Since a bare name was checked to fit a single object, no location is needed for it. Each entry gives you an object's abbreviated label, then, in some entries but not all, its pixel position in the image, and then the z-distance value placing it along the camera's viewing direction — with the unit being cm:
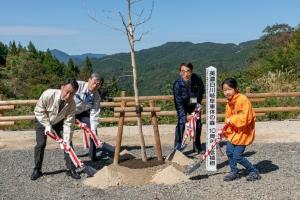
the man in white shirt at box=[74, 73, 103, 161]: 585
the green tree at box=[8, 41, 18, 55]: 5541
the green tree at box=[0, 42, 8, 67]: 6146
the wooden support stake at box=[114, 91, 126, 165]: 518
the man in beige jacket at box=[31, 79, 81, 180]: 507
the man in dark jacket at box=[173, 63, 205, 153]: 601
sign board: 539
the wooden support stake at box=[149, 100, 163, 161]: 526
